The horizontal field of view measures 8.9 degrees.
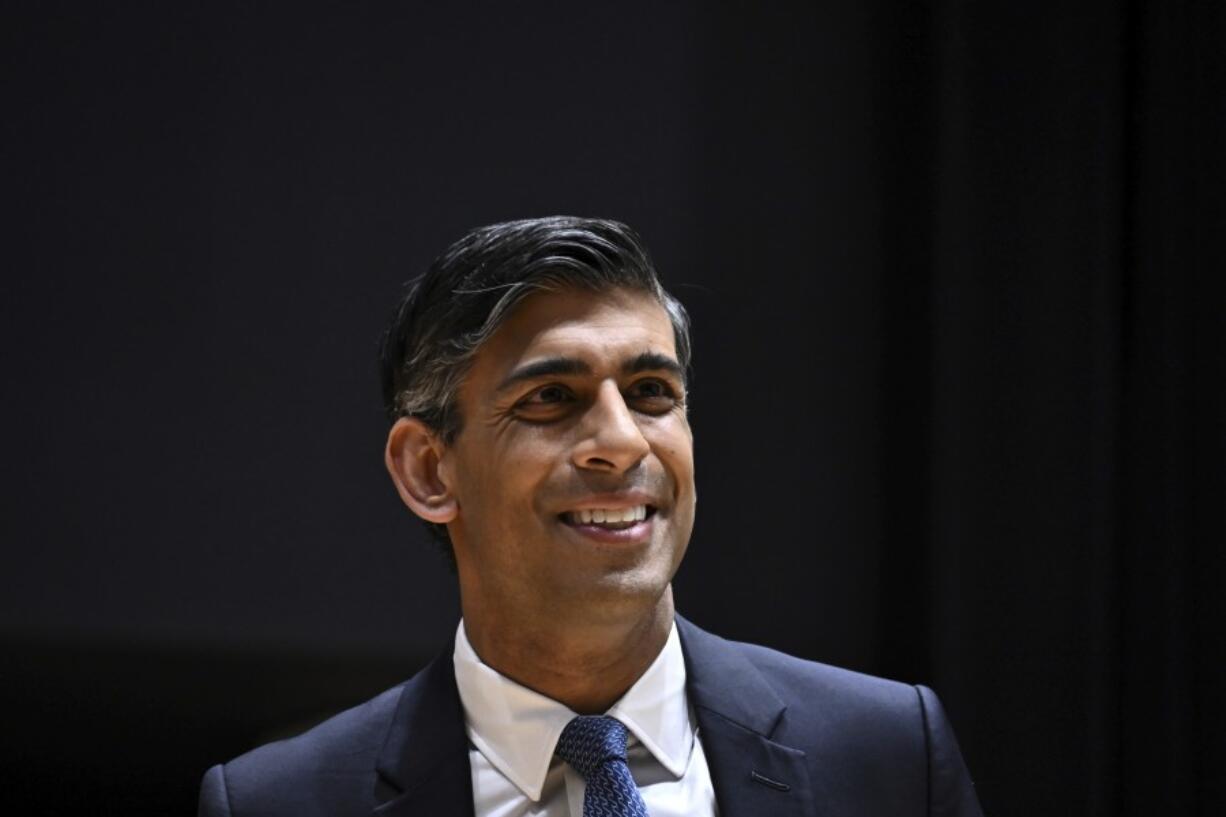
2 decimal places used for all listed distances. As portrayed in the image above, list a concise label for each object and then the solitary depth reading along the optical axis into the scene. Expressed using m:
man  4.63
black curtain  4.96
